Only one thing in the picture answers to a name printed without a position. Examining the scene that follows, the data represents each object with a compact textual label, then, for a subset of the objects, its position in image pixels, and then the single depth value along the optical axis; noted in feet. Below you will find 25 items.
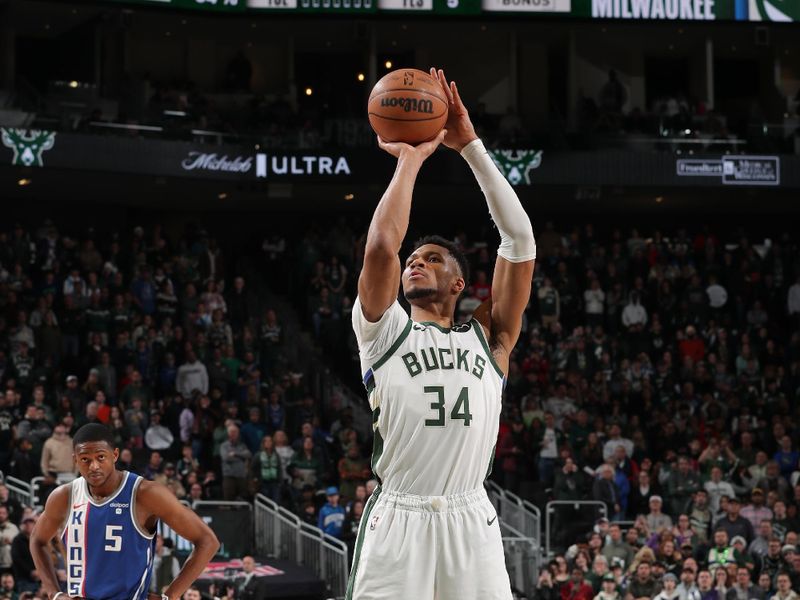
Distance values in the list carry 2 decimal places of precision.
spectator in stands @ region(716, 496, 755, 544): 58.39
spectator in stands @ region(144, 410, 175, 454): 61.21
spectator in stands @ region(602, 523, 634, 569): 55.67
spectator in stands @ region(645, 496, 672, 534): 59.93
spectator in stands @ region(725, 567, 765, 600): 53.36
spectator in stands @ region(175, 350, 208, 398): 66.95
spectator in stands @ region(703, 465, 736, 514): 62.13
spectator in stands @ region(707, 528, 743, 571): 55.88
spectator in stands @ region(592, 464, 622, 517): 61.72
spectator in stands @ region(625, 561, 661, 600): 52.80
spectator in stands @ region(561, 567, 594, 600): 52.90
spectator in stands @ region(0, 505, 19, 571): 49.70
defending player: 23.00
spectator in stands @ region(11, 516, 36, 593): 49.57
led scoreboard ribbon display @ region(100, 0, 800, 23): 82.84
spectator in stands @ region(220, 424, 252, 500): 60.80
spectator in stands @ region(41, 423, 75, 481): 55.42
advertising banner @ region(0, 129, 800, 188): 74.79
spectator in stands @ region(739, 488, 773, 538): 60.44
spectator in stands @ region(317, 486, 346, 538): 58.13
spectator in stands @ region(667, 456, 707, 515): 62.08
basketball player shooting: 17.24
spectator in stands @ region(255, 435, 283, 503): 60.49
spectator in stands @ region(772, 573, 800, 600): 53.01
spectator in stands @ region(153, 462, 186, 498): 56.18
